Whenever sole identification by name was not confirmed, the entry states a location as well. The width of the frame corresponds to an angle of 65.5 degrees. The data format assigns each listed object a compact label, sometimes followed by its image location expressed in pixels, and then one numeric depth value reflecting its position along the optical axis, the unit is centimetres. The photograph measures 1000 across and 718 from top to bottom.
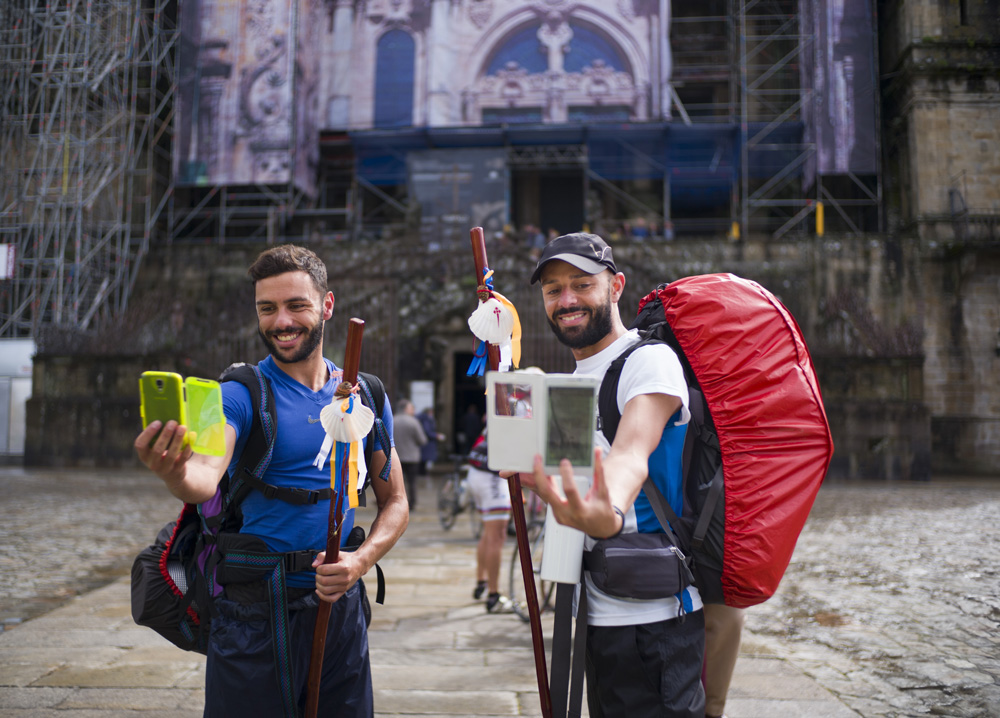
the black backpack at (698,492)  215
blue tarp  2302
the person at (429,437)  1445
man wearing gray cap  198
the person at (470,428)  1855
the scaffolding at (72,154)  2166
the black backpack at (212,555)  226
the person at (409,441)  1089
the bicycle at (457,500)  986
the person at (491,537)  600
